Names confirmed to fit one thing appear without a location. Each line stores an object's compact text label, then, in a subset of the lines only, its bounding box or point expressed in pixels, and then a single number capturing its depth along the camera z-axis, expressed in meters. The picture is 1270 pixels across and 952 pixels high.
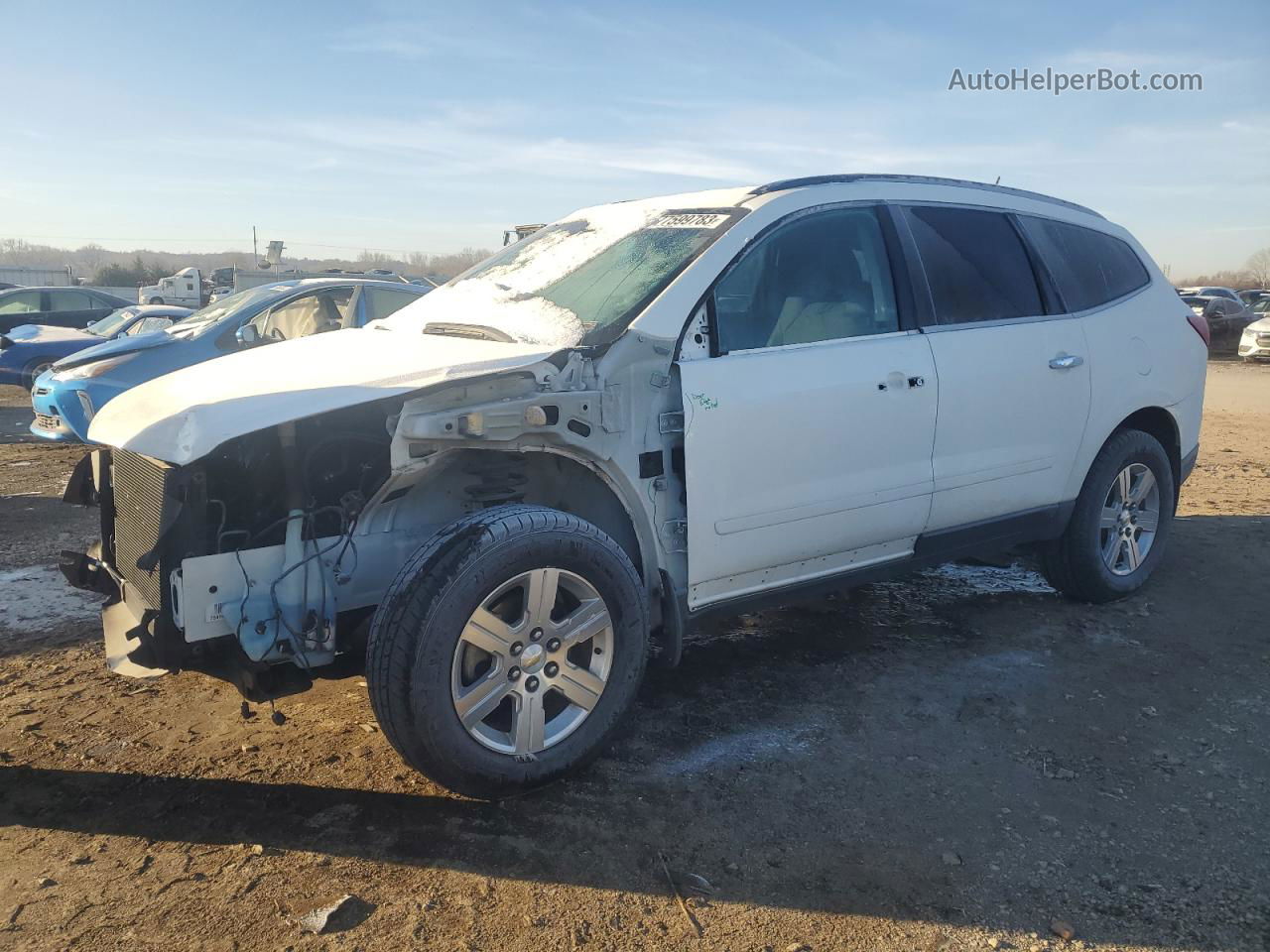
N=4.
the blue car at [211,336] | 7.58
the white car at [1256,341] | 21.47
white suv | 2.83
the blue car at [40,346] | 12.83
